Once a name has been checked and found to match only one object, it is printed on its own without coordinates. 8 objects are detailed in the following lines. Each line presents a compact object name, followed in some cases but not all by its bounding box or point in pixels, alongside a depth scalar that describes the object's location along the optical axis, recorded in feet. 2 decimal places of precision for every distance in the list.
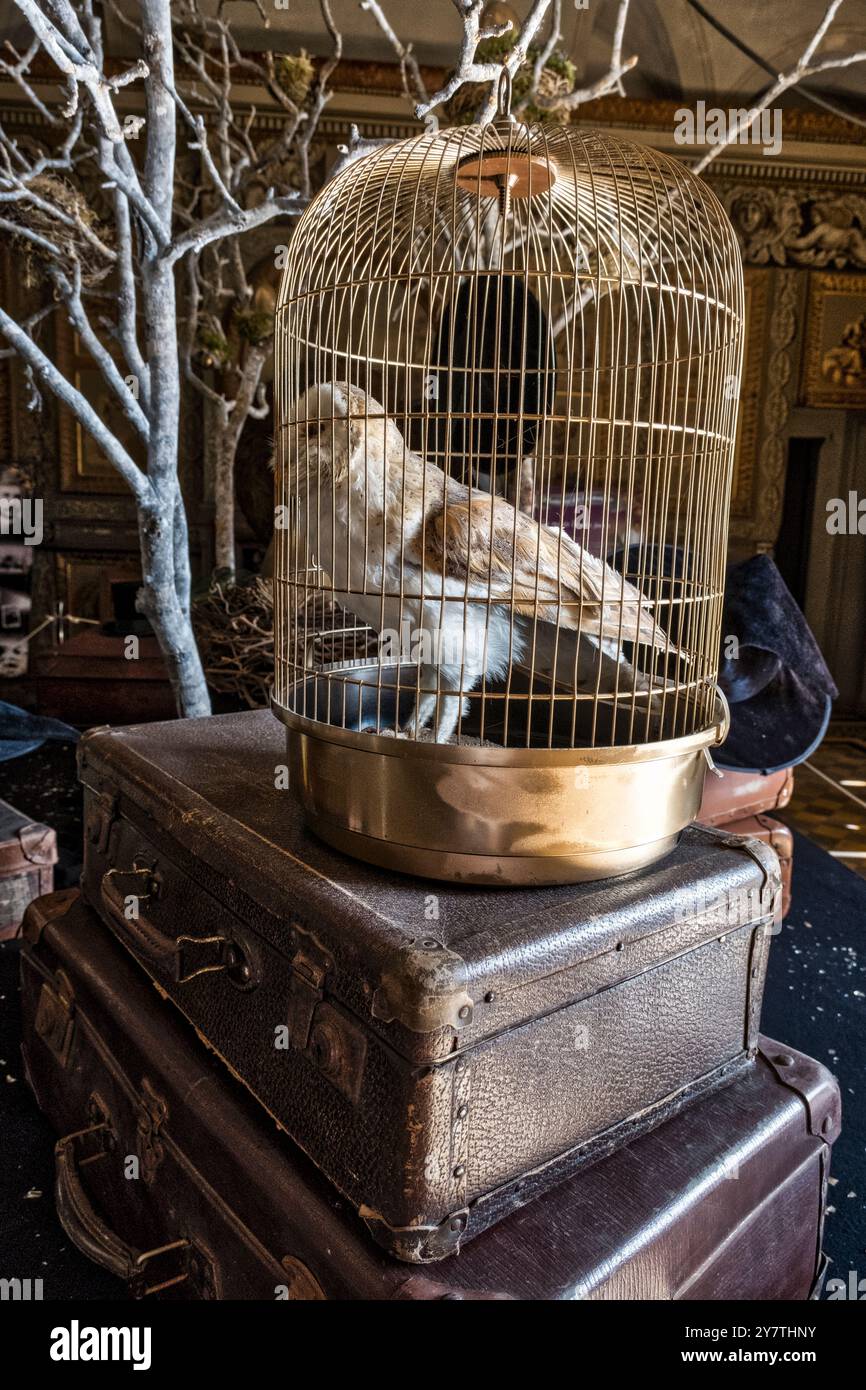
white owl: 3.92
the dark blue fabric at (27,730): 10.34
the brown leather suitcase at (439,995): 2.96
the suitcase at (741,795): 7.79
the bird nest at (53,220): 8.30
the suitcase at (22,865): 6.85
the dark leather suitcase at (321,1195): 3.06
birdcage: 3.44
